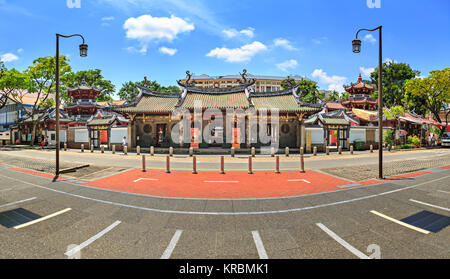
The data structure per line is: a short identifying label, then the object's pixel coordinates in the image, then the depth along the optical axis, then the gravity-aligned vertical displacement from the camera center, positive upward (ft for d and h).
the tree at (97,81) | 184.52 +56.77
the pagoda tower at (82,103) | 118.01 +21.59
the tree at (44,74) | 98.58 +33.30
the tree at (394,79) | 165.68 +52.88
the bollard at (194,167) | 37.96 -5.53
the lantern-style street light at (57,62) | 36.14 +14.08
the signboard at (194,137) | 76.07 +0.34
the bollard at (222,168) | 38.03 -5.91
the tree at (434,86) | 102.83 +28.15
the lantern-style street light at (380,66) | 33.91 +12.55
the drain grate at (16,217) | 16.31 -6.92
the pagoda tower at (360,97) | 126.61 +26.68
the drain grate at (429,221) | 15.61 -7.09
